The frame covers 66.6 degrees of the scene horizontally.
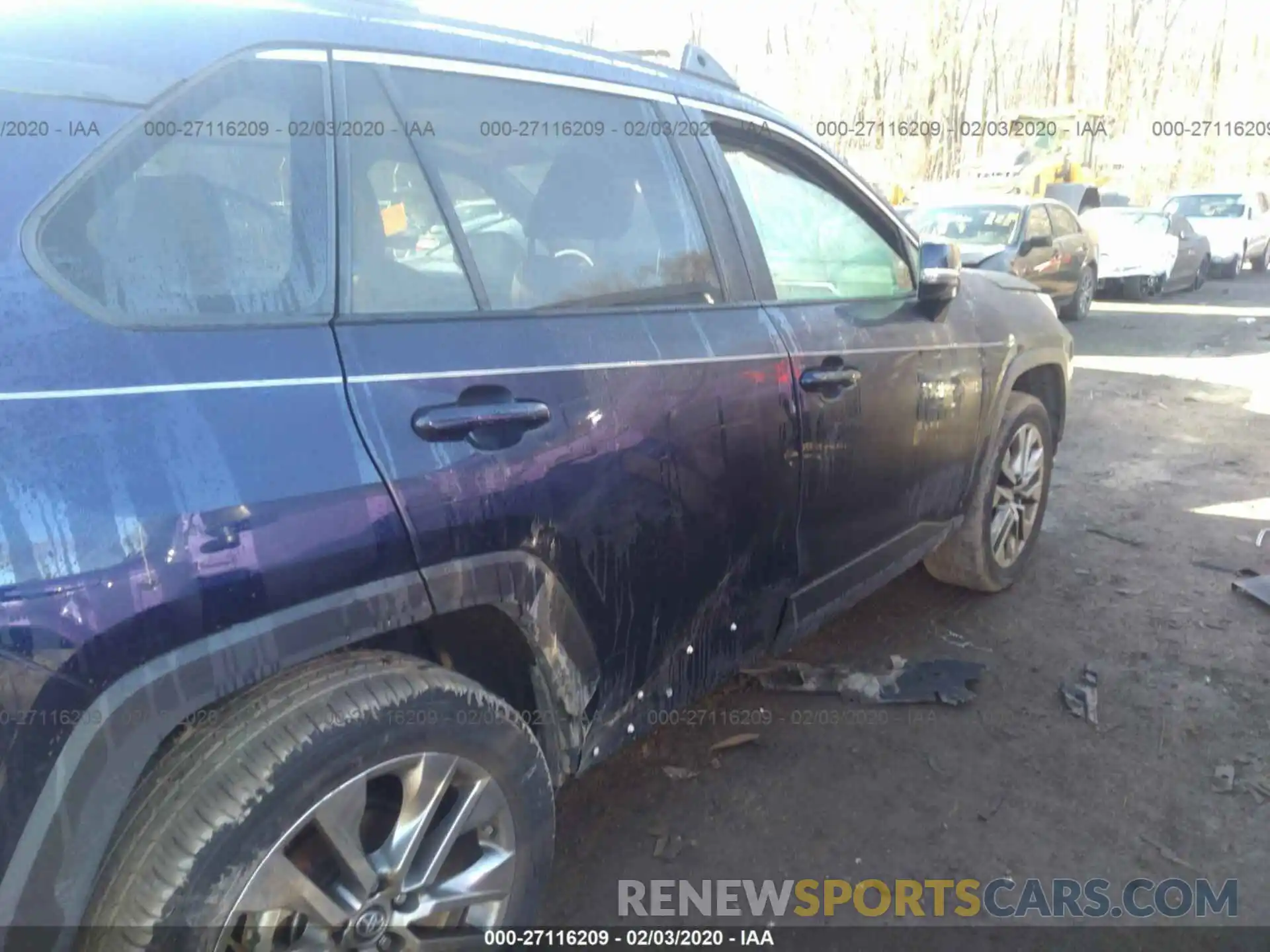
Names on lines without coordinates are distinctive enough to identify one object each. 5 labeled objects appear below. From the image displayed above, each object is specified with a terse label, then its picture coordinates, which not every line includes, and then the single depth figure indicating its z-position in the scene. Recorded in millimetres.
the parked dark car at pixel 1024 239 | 10281
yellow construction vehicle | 18422
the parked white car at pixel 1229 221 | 18344
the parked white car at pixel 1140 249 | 14586
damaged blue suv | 1396
